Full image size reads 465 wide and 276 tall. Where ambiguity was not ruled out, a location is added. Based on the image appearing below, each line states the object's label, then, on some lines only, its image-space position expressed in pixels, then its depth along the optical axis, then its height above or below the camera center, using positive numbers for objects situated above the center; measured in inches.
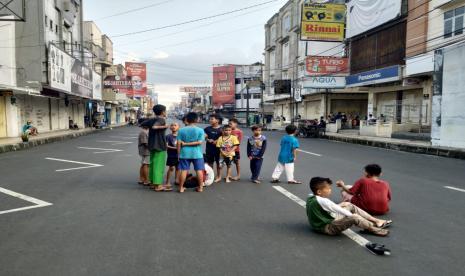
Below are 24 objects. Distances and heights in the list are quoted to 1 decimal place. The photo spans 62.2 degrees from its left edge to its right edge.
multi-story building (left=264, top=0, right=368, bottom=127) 1245.7 +157.5
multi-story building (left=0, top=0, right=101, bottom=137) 940.0 +108.5
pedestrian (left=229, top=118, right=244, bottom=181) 371.9 -23.3
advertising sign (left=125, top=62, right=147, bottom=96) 1919.3 +185.6
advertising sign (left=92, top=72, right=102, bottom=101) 1598.2 +100.5
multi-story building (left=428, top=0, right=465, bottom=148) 624.4 +27.2
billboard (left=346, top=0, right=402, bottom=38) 1054.4 +291.2
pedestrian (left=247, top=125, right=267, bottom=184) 360.8 -38.4
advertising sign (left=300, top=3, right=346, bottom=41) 1099.9 +259.5
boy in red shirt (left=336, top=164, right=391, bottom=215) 231.9 -48.7
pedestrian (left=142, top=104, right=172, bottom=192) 308.7 -28.0
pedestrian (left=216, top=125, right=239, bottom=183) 359.6 -33.2
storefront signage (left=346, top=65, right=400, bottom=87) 1010.7 +100.0
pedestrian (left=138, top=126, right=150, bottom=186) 330.3 -36.2
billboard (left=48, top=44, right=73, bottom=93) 991.6 +111.6
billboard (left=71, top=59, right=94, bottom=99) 1208.5 +100.7
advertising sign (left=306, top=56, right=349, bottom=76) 1208.2 +147.9
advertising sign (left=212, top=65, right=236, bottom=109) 3430.1 +202.7
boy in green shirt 191.8 -53.3
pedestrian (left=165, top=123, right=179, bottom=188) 327.9 -34.0
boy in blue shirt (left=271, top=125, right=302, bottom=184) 353.4 -41.1
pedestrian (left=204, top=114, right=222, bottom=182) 356.8 -27.4
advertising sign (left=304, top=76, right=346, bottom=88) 1214.9 +94.5
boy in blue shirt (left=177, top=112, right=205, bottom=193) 299.7 -26.4
